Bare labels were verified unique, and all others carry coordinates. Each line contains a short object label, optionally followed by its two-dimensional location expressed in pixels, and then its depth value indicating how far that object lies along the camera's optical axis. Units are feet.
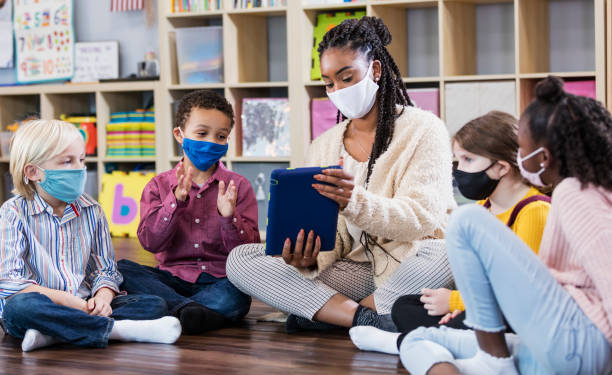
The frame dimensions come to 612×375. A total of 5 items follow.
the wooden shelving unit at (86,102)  14.15
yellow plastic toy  14.10
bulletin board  15.37
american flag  14.99
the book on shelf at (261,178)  13.25
